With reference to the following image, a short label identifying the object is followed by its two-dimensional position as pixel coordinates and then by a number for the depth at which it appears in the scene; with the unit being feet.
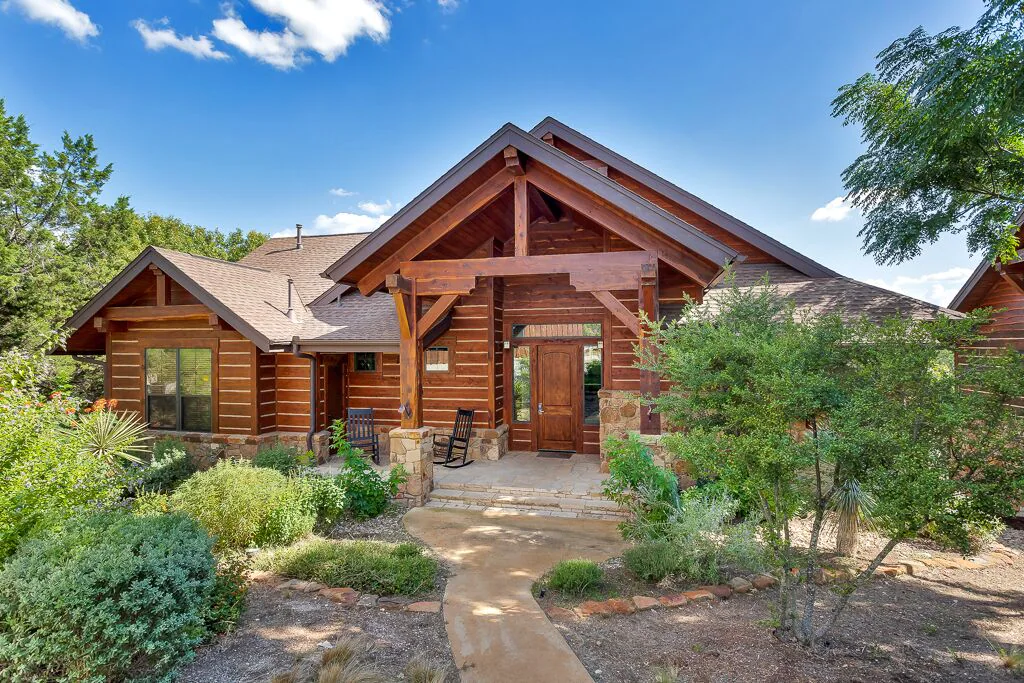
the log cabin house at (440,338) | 30.32
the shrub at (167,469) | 27.20
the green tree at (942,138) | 18.20
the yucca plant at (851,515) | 16.98
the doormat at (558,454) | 32.04
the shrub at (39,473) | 12.81
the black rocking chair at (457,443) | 30.53
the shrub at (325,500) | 20.88
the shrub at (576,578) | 15.31
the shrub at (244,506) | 17.84
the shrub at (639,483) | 19.30
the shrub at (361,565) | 15.47
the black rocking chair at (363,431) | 31.86
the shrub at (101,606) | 9.90
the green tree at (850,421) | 9.96
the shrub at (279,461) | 25.98
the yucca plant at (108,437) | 23.21
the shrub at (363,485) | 22.47
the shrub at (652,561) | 15.70
